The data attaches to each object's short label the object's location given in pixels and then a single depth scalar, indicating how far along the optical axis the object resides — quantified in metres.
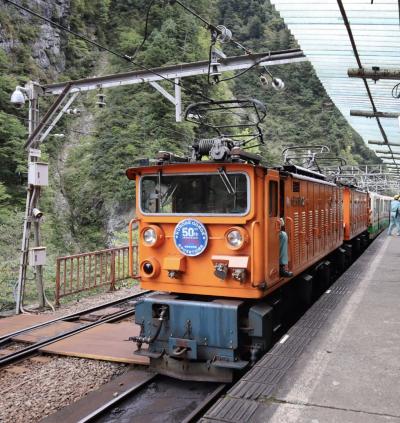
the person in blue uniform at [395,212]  16.35
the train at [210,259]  5.57
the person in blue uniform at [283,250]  6.23
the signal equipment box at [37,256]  9.95
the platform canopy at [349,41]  6.31
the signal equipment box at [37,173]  10.18
